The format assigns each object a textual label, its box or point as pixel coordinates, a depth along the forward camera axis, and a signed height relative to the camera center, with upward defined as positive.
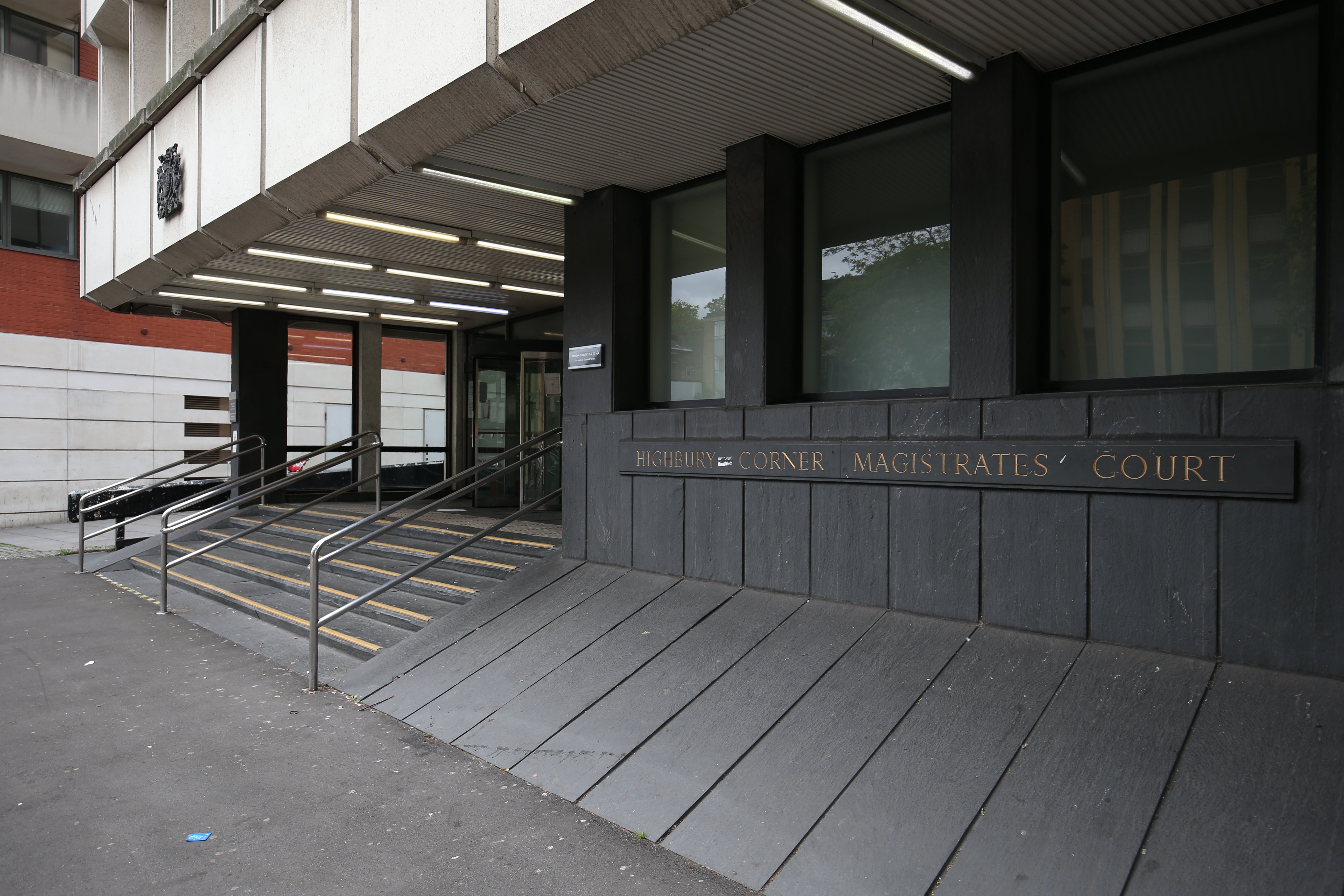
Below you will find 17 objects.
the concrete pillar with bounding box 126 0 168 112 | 12.03 +5.66
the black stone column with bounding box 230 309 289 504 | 12.63 +0.95
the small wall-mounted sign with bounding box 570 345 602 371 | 6.55 +0.67
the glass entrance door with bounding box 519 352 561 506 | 11.09 +0.53
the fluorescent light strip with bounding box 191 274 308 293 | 10.34 +2.00
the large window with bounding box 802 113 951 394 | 4.91 +1.13
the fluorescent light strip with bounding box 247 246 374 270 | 8.74 +1.97
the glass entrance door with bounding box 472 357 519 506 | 11.80 +0.35
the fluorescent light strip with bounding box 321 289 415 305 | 10.94 +1.96
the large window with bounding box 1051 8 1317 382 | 3.73 +1.12
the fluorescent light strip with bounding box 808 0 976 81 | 3.56 +1.85
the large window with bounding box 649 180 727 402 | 6.23 +1.14
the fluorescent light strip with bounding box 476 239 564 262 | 7.97 +1.90
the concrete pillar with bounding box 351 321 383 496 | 13.46 +1.07
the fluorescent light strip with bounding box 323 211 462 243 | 7.18 +1.92
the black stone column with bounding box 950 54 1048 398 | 4.24 +1.09
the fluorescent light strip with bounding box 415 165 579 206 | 5.86 +1.92
